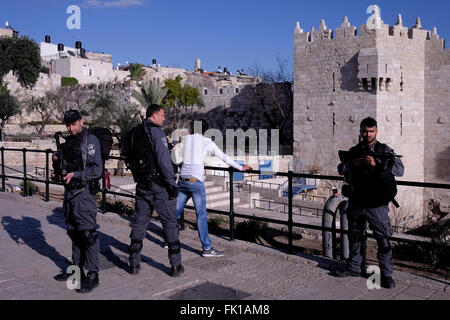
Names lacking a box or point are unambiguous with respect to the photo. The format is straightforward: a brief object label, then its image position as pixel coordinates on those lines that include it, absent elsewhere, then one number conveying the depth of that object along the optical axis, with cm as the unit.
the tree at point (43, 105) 3176
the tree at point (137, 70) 4784
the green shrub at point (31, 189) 932
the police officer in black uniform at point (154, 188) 417
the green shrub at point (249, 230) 747
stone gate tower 1956
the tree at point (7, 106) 2897
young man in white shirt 491
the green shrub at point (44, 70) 4159
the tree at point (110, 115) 2312
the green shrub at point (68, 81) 4300
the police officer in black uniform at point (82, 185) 398
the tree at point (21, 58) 3591
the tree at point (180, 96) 2983
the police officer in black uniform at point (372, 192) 383
